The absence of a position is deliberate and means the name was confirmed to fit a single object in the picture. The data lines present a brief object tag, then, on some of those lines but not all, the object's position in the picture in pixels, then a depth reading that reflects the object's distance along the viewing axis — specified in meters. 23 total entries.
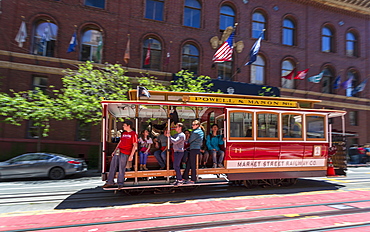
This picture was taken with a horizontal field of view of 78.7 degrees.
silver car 10.37
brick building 15.76
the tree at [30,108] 11.00
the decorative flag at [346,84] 19.69
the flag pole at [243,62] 20.42
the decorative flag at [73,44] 14.78
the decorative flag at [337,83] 20.44
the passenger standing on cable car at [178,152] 6.85
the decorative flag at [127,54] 15.54
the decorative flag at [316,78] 18.48
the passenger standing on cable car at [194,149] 6.96
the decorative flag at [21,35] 14.39
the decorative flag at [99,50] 15.79
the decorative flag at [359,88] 20.20
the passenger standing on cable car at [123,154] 6.43
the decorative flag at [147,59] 17.20
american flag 14.75
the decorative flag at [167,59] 17.78
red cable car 7.26
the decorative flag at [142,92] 6.95
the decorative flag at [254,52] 15.04
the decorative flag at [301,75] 18.40
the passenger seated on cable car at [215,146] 7.52
